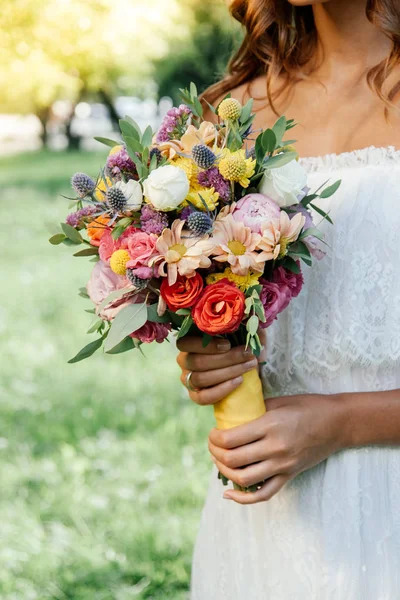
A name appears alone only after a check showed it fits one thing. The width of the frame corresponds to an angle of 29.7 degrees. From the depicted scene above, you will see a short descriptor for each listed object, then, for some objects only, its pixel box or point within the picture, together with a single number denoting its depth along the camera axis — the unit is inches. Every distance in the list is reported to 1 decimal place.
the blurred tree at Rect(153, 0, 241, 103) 595.7
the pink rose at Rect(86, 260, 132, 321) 54.1
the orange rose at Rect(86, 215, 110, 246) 54.6
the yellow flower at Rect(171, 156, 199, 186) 52.7
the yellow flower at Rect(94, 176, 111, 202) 53.6
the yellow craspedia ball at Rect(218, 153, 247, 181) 51.2
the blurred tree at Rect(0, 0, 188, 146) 552.4
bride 59.9
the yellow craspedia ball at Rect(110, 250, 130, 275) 52.2
